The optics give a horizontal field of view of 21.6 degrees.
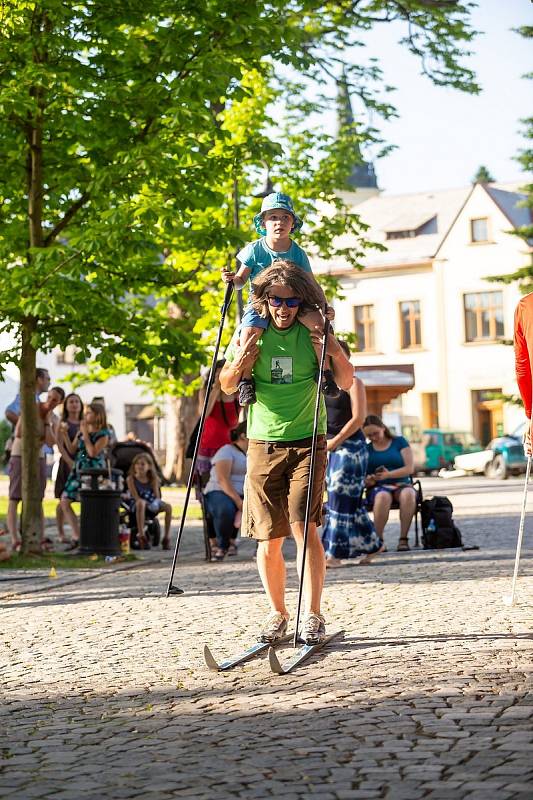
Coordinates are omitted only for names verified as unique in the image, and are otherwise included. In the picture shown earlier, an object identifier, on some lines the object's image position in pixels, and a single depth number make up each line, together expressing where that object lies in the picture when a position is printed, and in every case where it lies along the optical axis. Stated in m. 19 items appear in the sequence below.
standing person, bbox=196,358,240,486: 14.79
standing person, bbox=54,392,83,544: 16.67
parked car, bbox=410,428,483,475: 46.75
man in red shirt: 8.89
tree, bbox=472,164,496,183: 106.48
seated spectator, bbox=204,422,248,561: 14.59
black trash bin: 14.71
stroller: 16.69
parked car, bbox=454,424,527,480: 40.72
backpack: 14.73
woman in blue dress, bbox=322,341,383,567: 12.98
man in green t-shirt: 7.68
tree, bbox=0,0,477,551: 13.06
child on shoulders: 8.51
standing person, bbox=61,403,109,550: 15.74
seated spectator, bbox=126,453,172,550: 16.47
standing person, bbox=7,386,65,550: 15.66
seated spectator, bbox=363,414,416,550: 14.91
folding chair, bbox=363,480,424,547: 15.15
